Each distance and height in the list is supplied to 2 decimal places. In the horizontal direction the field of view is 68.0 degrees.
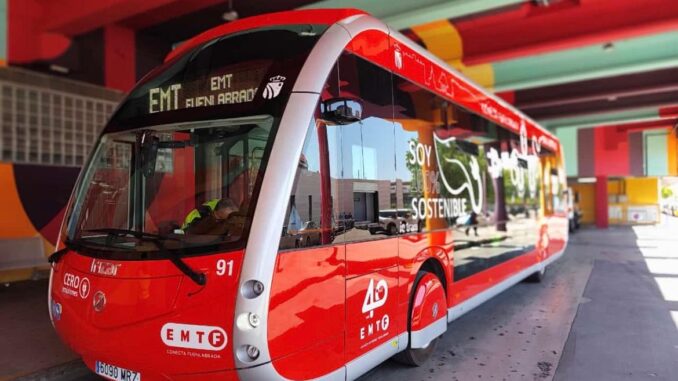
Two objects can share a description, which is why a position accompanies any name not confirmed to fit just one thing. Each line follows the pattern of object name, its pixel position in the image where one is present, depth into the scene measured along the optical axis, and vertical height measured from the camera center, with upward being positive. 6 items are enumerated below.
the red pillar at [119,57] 8.95 +2.68
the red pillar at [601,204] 27.83 -0.41
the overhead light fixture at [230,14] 8.13 +3.06
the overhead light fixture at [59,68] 8.15 +2.23
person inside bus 3.08 -0.10
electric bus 2.91 -0.09
